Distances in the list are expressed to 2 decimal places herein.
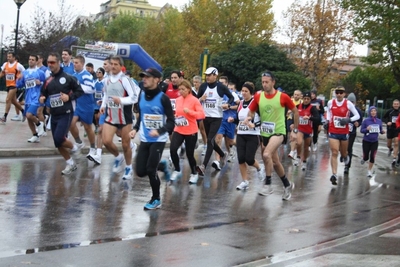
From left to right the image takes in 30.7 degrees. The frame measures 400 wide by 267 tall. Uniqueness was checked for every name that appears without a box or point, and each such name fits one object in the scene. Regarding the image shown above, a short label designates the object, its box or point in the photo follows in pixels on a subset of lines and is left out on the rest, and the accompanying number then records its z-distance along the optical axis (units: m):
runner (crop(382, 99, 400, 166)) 21.42
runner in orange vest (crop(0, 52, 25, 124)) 19.48
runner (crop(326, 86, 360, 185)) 14.66
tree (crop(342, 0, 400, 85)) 39.72
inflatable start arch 34.09
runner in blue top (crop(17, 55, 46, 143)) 16.19
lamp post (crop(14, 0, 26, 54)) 28.16
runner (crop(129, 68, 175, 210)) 9.71
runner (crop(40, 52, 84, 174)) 12.04
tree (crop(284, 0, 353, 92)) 51.00
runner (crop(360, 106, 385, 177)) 17.28
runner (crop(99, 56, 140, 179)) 11.57
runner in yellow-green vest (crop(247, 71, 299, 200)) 11.33
